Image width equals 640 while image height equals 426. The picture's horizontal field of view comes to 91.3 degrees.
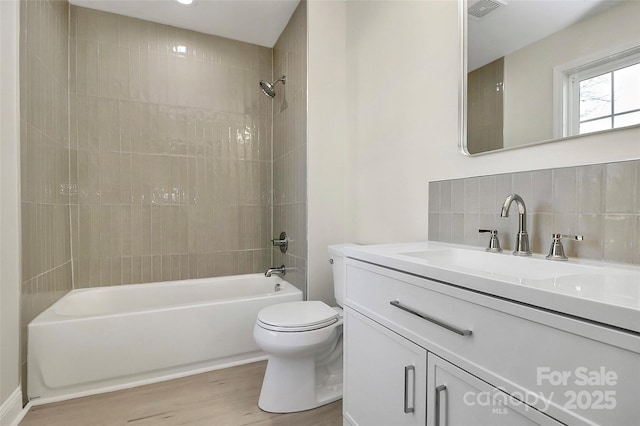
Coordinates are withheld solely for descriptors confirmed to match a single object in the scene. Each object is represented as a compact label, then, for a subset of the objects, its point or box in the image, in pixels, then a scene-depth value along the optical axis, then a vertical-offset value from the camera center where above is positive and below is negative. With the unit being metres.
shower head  2.64 +1.05
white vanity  0.52 -0.29
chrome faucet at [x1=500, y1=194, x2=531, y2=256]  1.09 -0.06
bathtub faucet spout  2.53 -0.51
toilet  1.55 -0.74
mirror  0.91 +0.48
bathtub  1.68 -0.78
